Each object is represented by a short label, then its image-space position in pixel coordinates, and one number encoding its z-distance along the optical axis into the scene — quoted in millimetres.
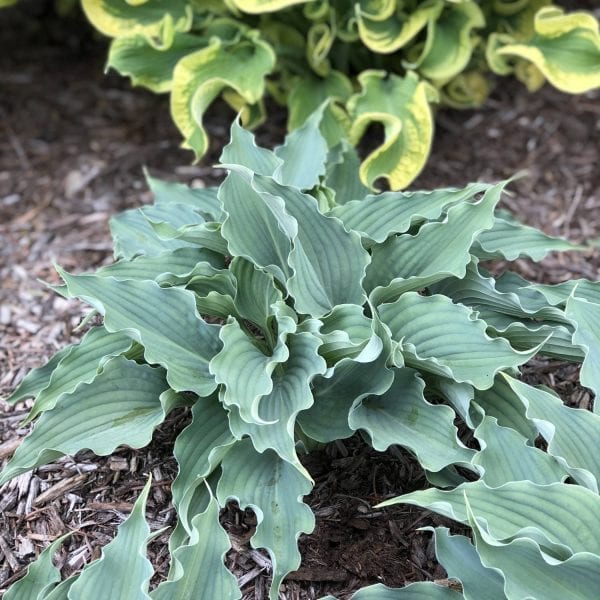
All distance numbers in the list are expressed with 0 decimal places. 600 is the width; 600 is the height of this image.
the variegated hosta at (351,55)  3164
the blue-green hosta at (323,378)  1852
